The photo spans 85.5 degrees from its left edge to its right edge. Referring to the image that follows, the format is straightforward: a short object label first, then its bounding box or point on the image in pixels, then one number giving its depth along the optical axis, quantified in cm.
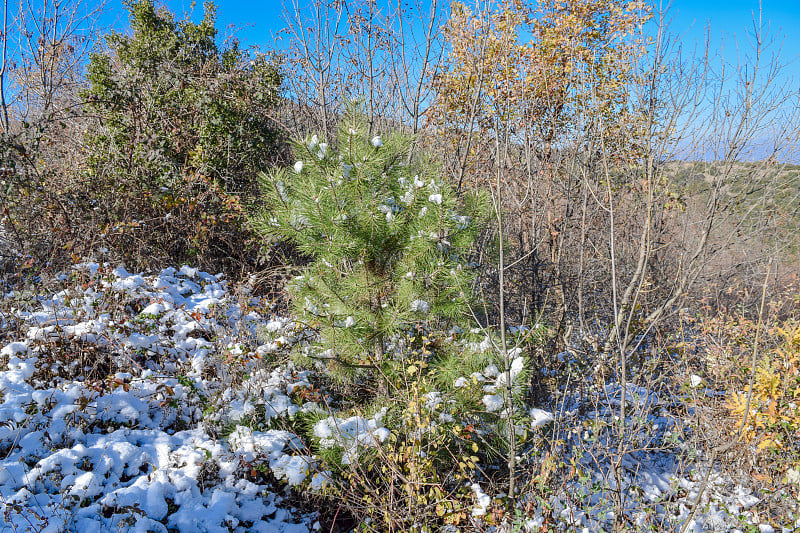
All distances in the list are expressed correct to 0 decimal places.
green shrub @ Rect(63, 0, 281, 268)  530
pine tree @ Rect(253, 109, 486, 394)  279
